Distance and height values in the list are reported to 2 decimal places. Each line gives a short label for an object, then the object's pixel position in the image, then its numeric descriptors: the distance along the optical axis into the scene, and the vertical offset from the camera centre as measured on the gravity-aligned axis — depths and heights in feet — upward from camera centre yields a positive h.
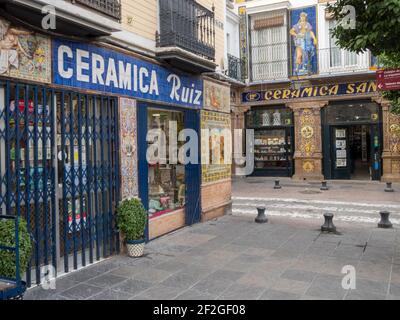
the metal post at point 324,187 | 54.95 -4.13
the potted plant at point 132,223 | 22.75 -3.48
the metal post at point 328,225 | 29.43 -4.97
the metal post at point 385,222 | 30.94 -5.10
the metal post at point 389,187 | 52.23 -4.18
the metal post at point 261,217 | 33.37 -4.84
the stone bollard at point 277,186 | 57.50 -4.04
